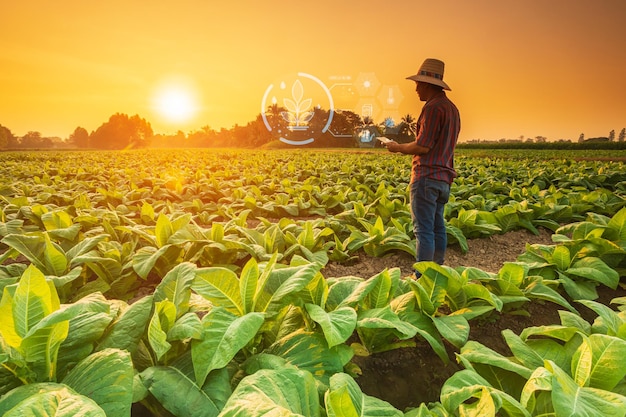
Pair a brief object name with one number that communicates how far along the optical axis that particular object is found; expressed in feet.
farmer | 11.40
